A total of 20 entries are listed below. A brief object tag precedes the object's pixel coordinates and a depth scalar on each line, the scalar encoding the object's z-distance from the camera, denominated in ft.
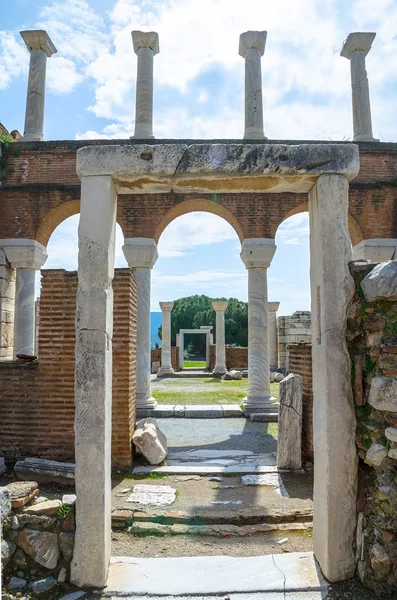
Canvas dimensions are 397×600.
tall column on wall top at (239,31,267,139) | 35.06
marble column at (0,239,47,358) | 33.04
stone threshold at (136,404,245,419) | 30.20
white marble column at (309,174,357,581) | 10.44
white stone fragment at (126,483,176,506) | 15.23
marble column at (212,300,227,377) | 64.18
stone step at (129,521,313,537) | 13.14
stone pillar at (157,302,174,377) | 65.46
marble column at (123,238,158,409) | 30.17
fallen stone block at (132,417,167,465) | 19.02
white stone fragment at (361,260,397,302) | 9.98
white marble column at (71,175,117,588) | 10.56
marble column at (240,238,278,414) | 31.24
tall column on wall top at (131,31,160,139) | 35.14
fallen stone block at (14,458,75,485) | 16.53
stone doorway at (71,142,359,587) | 10.53
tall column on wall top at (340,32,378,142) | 35.81
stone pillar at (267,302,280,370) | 65.67
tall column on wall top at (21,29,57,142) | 35.58
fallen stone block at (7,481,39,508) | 11.22
